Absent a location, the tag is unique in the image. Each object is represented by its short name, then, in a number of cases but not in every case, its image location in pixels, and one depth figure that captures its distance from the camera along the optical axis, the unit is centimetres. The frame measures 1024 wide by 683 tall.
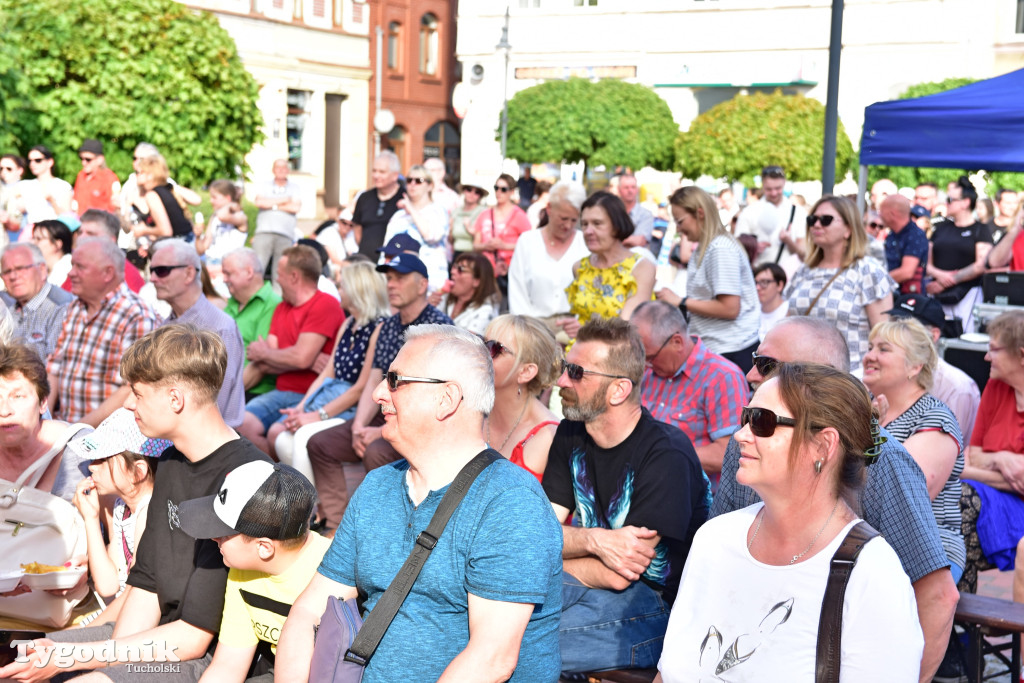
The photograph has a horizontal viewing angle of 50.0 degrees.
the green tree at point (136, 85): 1797
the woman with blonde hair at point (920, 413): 383
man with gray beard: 350
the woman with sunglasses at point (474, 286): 714
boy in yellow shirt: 302
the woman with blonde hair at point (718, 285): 652
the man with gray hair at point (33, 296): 655
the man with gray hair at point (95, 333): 591
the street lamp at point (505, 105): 2856
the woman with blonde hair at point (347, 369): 659
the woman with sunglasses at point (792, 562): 254
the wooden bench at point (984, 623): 335
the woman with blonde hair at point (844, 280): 610
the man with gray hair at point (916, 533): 299
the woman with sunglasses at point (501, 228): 1014
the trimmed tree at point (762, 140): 2912
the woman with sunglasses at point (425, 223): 907
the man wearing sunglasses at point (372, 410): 611
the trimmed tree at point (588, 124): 3045
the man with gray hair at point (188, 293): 608
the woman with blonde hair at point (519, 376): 446
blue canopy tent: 732
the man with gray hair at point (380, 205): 979
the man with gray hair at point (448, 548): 255
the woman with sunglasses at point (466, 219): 1159
